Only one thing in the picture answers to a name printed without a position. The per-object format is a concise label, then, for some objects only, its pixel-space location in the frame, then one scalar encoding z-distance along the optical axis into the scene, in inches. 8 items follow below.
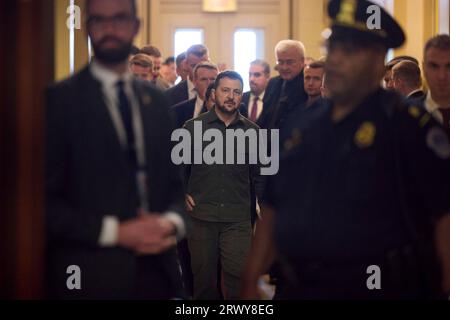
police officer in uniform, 208.4
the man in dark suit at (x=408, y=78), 408.2
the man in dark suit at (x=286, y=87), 480.1
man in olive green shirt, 429.4
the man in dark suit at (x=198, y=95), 481.7
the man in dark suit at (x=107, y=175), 184.5
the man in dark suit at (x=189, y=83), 531.2
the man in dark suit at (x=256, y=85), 684.9
